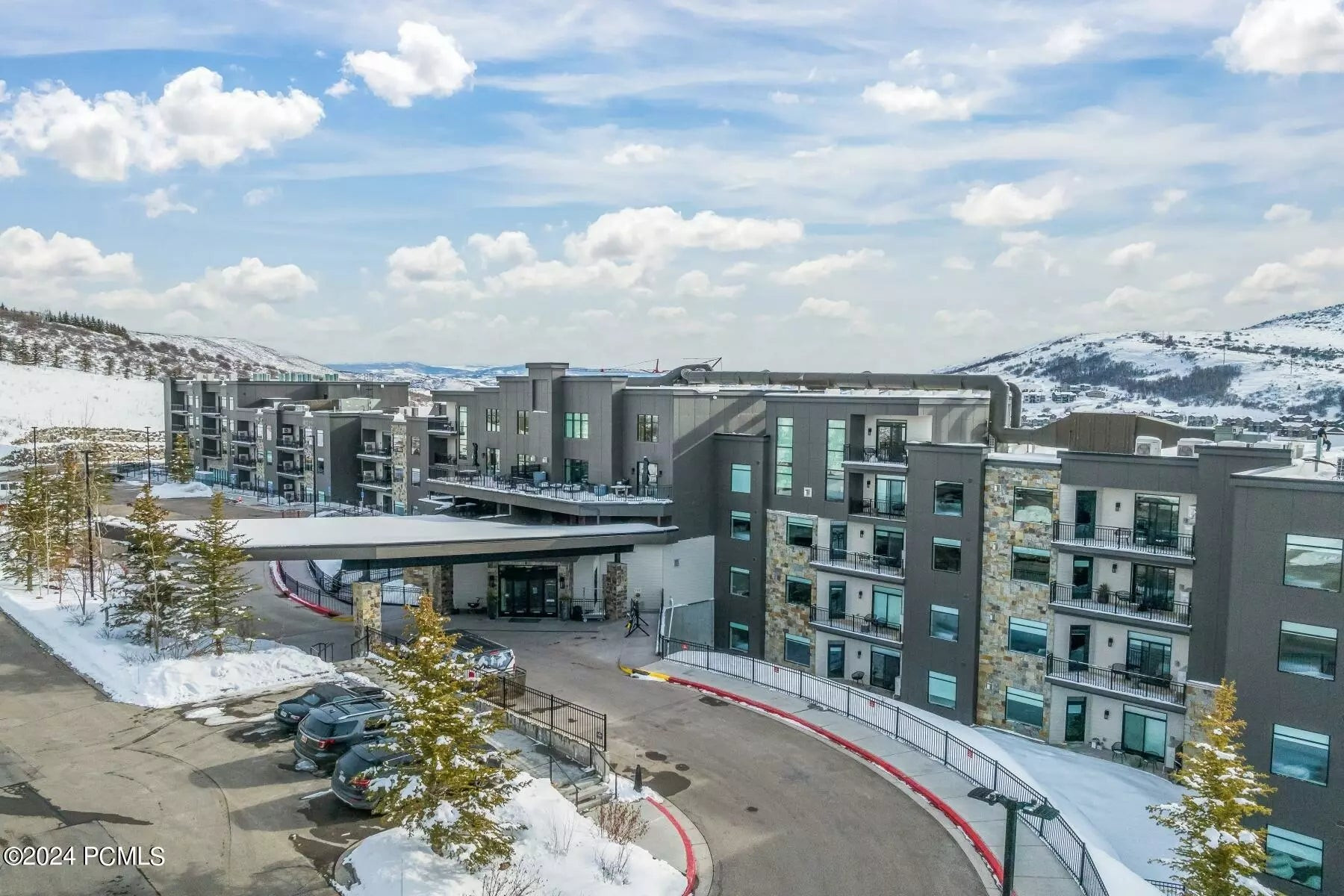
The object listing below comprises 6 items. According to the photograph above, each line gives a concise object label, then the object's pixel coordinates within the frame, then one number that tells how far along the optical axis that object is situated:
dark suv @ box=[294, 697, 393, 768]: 23.23
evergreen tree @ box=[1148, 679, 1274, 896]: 18.98
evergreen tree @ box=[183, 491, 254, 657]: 31.70
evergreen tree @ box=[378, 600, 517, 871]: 16.94
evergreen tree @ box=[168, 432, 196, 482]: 99.38
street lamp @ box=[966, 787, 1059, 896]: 17.88
